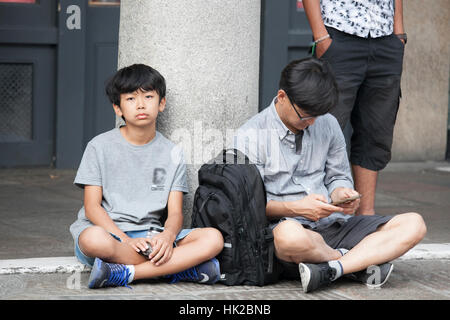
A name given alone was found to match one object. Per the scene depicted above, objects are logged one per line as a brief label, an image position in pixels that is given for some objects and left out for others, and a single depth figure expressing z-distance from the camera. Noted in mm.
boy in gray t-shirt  8141
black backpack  8227
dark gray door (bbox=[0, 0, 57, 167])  14094
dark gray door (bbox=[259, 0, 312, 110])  15008
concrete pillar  9164
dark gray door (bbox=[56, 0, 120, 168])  14203
